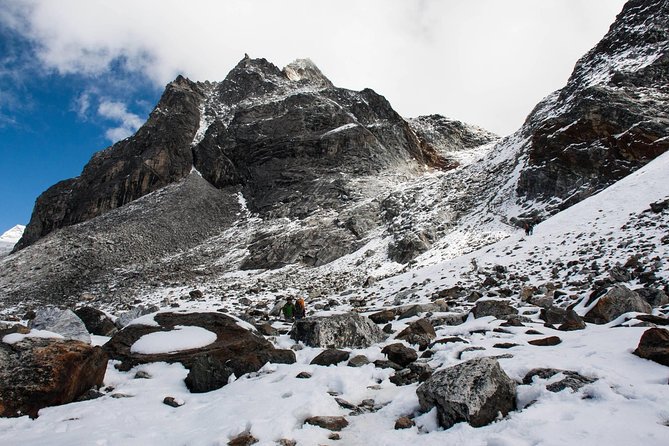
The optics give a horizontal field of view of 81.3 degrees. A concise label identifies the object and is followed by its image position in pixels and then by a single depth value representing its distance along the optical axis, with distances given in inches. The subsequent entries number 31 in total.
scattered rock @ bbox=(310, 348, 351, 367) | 331.9
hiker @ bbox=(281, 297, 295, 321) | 633.0
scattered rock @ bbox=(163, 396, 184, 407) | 272.8
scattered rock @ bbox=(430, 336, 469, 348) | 340.4
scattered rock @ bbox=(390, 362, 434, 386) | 276.3
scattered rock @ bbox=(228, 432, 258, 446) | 204.4
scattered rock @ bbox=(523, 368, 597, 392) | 201.5
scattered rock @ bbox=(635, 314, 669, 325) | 293.7
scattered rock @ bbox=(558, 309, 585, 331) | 331.0
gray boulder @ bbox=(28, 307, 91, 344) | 396.2
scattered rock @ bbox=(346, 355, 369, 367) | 323.0
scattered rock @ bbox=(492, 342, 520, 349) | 301.9
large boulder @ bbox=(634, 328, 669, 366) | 207.0
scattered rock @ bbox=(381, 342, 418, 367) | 320.5
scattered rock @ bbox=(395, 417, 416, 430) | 209.6
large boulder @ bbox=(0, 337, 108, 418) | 253.4
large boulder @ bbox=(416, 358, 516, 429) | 193.0
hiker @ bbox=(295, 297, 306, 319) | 606.9
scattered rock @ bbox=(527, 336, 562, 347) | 288.0
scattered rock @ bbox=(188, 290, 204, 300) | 1053.8
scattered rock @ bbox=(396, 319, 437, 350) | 356.5
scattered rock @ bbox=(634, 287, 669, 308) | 382.6
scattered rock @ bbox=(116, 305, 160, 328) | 542.8
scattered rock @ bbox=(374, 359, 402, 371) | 313.7
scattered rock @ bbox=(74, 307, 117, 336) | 489.4
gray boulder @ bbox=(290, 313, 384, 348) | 390.3
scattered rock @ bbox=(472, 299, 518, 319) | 419.5
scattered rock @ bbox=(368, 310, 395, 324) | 507.8
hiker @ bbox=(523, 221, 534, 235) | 908.0
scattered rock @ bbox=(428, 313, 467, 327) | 442.6
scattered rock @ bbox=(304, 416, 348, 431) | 222.2
